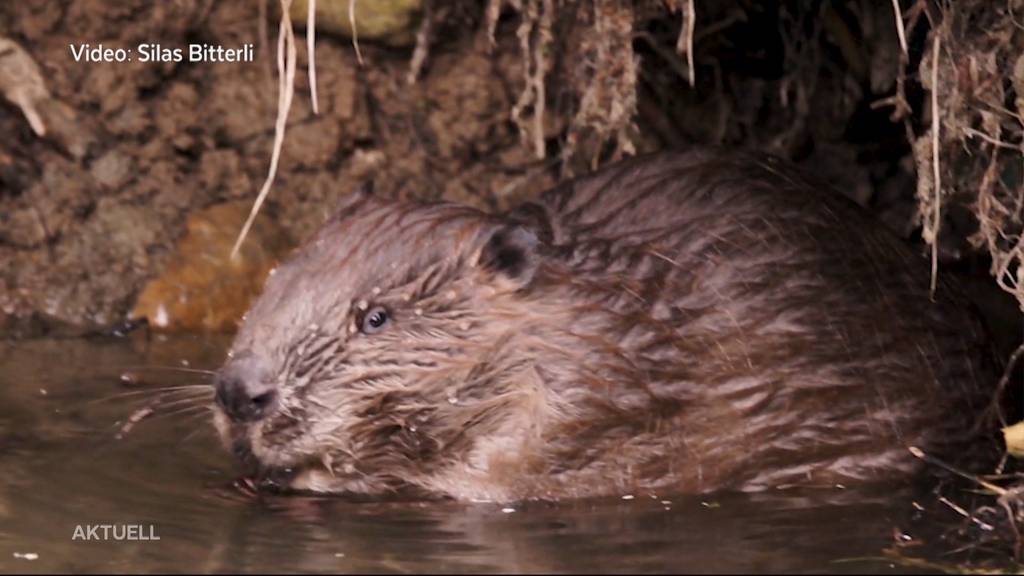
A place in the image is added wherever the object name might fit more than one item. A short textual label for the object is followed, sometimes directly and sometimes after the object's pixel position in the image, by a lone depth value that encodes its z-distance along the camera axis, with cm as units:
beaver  770
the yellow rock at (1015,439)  816
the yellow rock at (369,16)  1095
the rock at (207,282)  1095
